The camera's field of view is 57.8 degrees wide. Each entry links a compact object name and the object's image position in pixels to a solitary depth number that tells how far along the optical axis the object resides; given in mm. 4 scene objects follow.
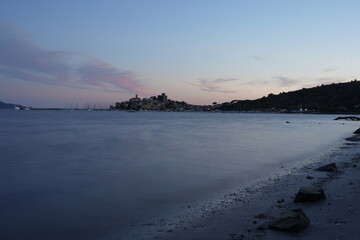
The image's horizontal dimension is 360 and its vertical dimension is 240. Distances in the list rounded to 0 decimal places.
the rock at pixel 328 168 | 14411
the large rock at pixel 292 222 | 6812
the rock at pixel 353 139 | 33338
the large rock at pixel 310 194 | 9156
